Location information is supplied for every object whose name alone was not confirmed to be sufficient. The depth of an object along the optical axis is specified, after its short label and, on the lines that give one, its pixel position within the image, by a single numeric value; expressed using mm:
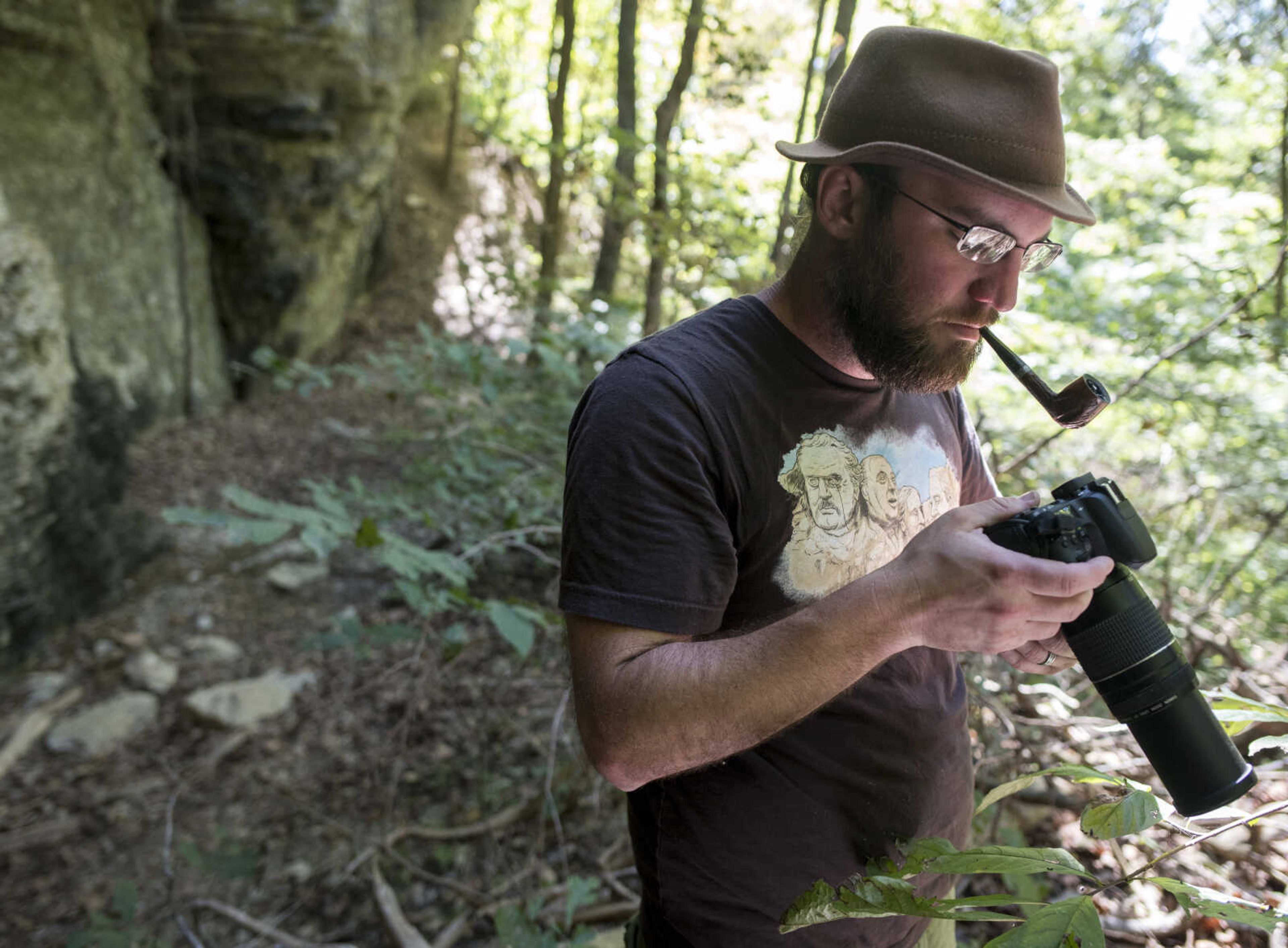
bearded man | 1004
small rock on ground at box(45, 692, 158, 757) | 3576
